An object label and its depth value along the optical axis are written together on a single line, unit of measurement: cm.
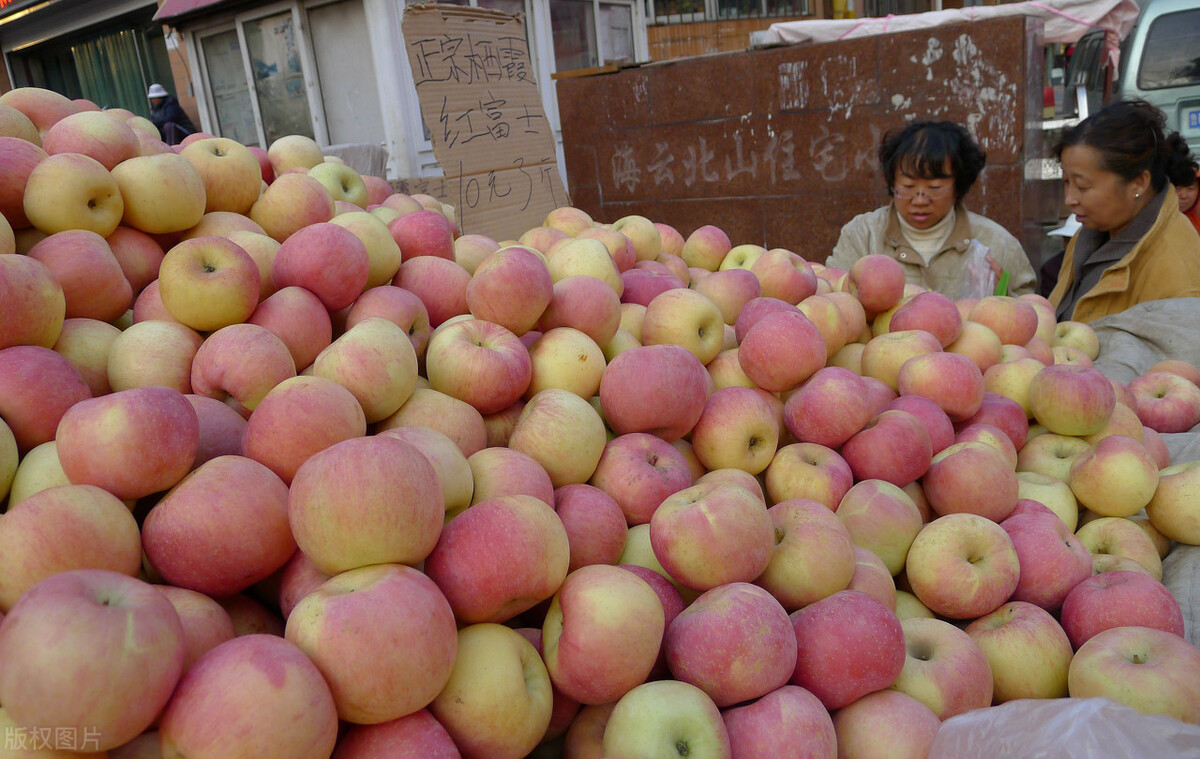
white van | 655
